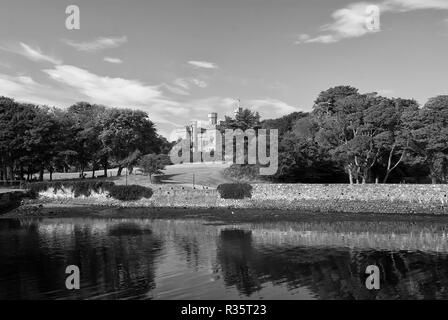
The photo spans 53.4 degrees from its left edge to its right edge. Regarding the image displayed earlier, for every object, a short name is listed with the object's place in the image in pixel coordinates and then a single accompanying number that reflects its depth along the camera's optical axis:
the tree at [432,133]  44.74
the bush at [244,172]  54.59
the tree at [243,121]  61.75
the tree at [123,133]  63.91
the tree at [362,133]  47.19
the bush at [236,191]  43.22
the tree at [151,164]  53.31
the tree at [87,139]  64.19
